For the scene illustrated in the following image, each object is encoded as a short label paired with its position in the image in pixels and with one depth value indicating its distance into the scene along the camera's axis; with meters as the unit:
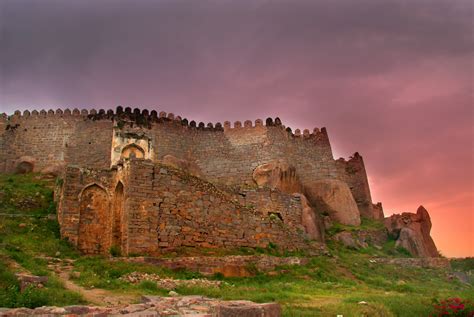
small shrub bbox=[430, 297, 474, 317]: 10.56
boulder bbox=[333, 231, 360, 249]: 26.33
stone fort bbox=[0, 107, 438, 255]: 24.55
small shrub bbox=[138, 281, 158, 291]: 11.60
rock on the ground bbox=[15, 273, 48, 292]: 9.68
